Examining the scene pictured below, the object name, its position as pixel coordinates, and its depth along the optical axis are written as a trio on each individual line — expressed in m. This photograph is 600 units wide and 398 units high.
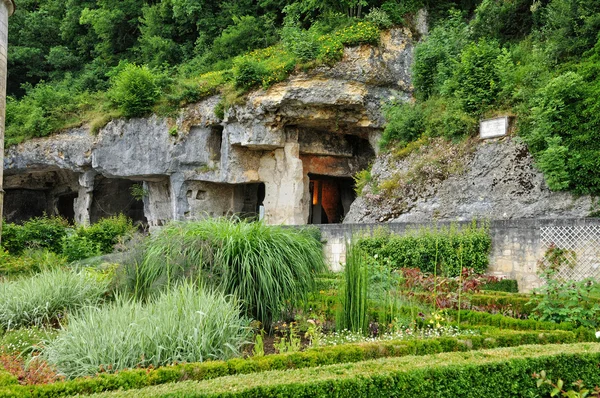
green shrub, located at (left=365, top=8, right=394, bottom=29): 19.92
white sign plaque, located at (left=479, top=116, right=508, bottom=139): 14.91
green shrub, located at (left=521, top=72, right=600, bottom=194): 12.80
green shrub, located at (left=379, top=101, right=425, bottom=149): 17.56
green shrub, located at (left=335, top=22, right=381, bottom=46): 19.48
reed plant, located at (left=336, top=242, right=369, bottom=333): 6.52
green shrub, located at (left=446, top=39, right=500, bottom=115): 15.50
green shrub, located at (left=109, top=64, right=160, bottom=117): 22.14
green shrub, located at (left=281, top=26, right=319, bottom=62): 19.58
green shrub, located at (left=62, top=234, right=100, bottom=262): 16.62
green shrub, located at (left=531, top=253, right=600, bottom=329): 6.30
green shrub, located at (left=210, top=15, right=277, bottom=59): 22.89
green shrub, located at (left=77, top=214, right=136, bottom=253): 18.55
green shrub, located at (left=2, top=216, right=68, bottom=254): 16.31
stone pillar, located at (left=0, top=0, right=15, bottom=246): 12.02
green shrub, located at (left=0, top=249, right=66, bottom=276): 11.81
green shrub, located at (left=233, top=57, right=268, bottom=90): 20.12
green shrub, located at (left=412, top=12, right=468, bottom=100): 17.64
